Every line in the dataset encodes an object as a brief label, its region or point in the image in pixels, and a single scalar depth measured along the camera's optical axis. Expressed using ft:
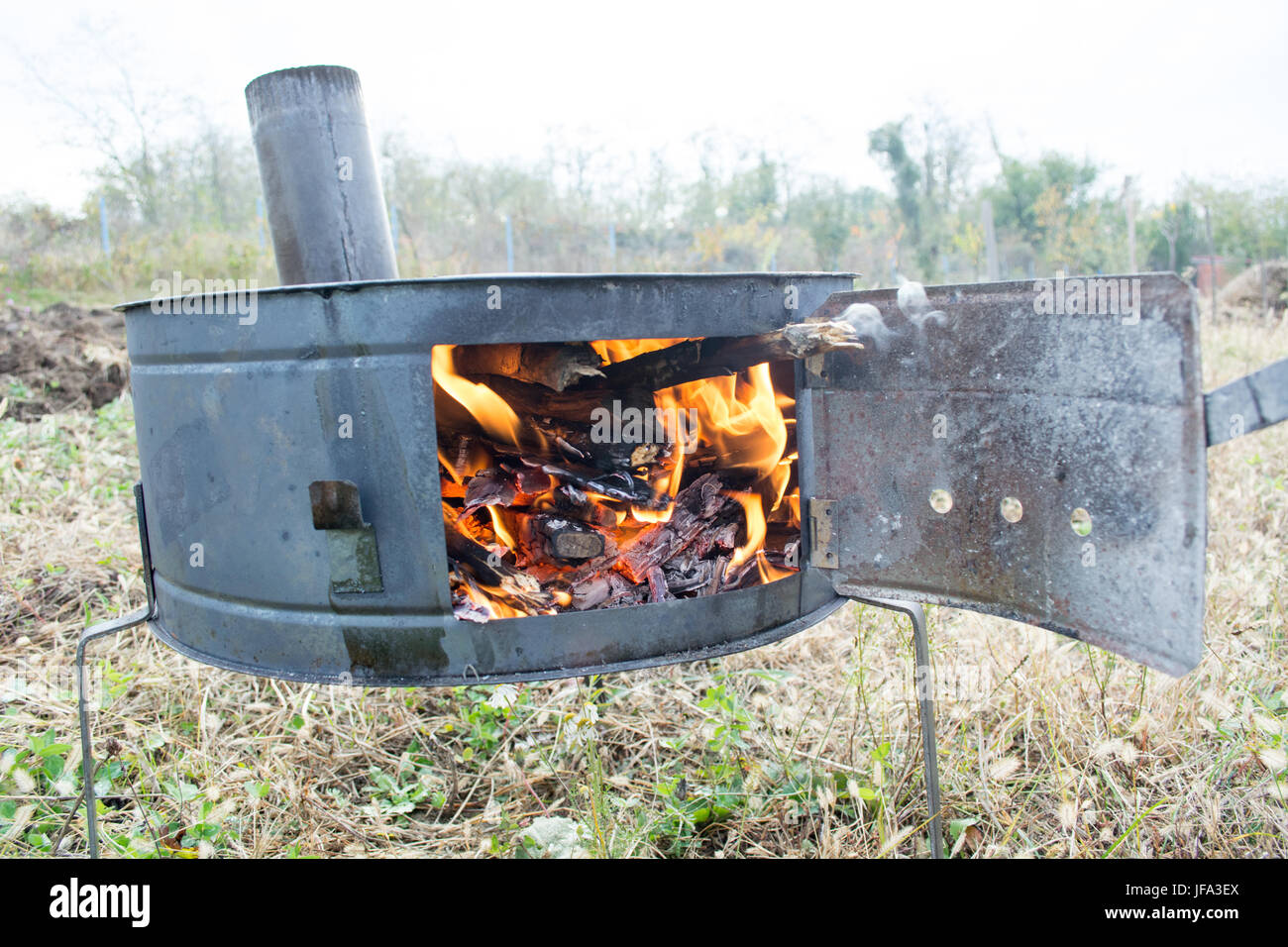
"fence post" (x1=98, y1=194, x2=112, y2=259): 36.50
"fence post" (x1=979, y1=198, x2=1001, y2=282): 28.71
